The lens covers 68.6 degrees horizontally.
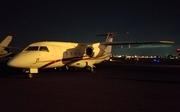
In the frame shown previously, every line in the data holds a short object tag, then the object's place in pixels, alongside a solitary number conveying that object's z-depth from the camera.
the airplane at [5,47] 26.65
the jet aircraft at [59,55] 8.63
